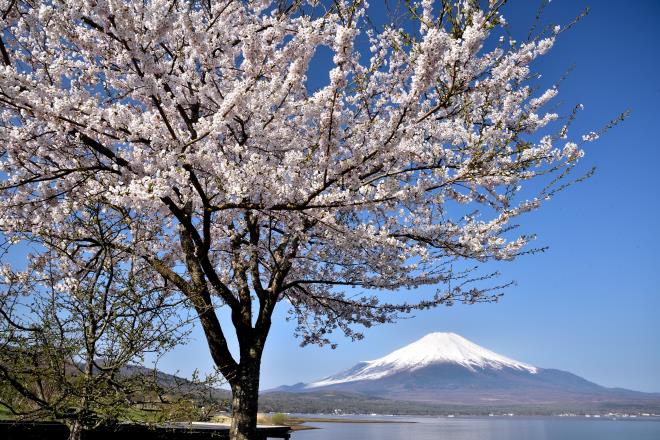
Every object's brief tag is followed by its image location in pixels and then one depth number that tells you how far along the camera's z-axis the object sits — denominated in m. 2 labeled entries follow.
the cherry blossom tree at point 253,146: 5.49
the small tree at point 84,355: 5.46
